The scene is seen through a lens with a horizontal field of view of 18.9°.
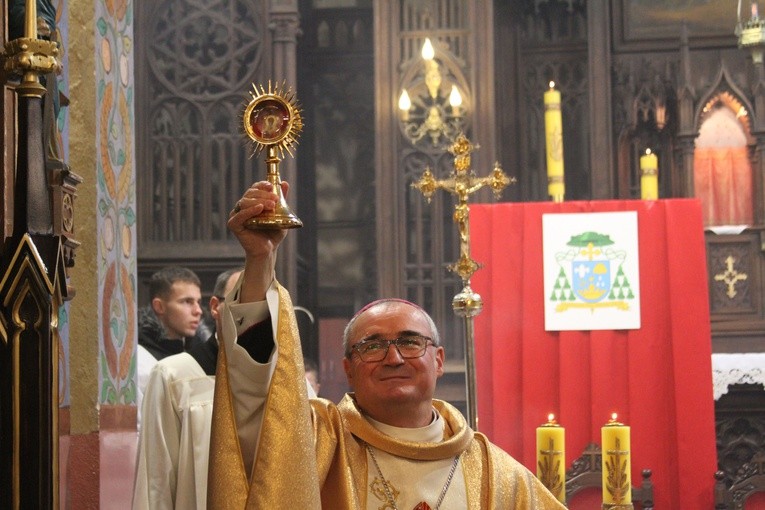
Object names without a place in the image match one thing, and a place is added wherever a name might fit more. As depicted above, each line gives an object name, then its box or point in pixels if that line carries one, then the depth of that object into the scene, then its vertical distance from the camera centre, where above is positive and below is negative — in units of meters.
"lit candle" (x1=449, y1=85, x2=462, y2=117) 13.99 +1.31
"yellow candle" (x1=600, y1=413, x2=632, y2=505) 6.99 -0.47
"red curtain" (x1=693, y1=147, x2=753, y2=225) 18.17 +1.00
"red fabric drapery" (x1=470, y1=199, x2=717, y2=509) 11.95 -0.26
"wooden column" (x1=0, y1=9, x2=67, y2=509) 3.92 -0.02
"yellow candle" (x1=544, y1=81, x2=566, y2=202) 12.80 +0.89
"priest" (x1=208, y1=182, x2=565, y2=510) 4.44 -0.23
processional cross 8.49 +0.36
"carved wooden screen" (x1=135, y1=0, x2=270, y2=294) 17.94 +1.64
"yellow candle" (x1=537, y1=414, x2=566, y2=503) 7.09 -0.45
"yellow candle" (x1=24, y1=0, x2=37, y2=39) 4.25 +0.56
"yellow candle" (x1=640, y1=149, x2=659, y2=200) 13.61 +0.80
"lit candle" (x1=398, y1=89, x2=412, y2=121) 14.67 +1.37
